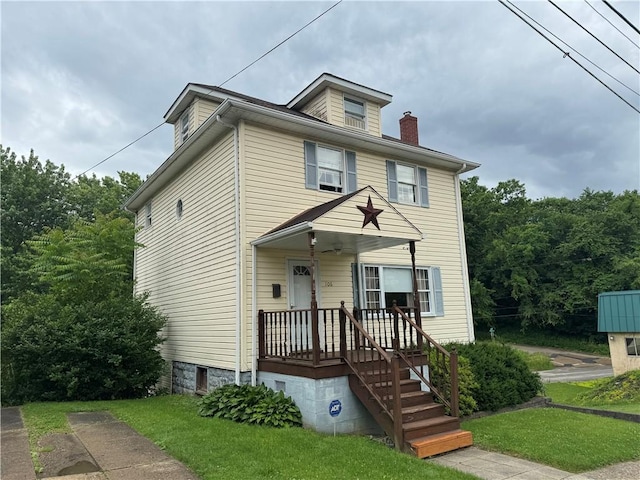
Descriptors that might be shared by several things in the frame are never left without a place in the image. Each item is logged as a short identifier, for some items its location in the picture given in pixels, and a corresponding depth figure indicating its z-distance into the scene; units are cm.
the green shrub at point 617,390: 1096
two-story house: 744
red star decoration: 807
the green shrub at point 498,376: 931
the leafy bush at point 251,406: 739
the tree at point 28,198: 2662
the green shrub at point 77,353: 998
